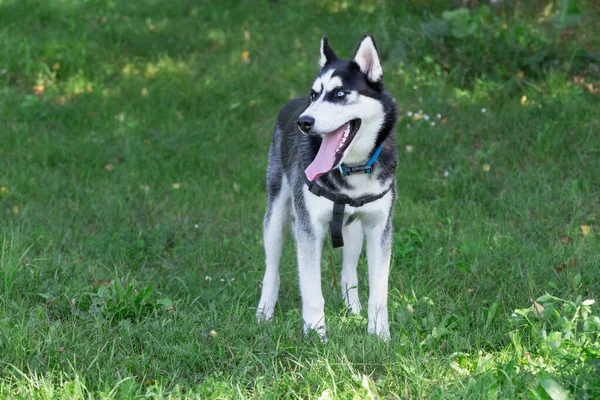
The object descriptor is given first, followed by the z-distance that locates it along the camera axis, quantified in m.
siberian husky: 6.87
